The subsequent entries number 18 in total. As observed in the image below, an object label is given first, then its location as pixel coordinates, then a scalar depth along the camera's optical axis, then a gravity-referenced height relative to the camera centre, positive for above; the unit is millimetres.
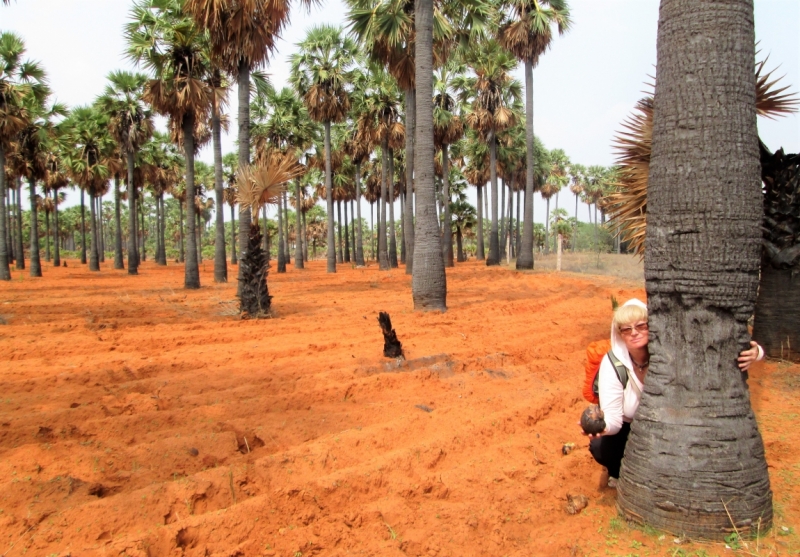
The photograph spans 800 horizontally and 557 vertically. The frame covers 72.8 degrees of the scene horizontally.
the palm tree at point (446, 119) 27031 +6955
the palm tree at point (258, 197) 10062 +1207
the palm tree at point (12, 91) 20234 +6636
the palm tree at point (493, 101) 27422 +8076
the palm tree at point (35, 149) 24922 +5638
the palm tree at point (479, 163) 34656 +6249
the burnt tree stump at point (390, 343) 6926 -1097
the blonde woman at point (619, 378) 3316 -772
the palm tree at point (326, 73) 26234 +9156
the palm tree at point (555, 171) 55188 +8719
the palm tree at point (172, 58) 16047 +6186
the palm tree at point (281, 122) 29406 +7563
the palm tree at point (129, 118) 25797 +7154
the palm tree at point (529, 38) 22734 +9142
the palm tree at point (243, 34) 12180 +5367
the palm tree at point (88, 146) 28500 +6370
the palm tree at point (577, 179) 63906 +8962
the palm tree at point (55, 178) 33219 +5502
